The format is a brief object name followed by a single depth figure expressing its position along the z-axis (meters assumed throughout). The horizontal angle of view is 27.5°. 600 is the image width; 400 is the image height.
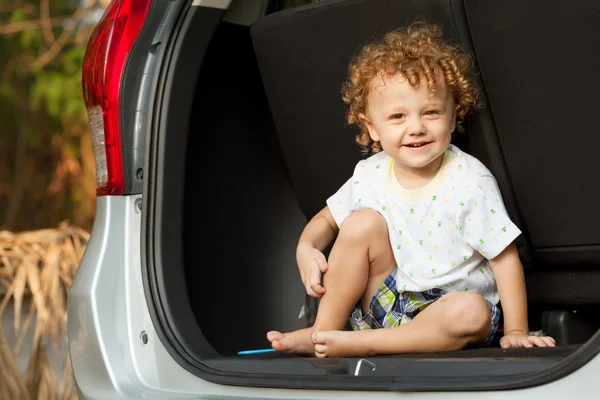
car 1.68
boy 1.78
